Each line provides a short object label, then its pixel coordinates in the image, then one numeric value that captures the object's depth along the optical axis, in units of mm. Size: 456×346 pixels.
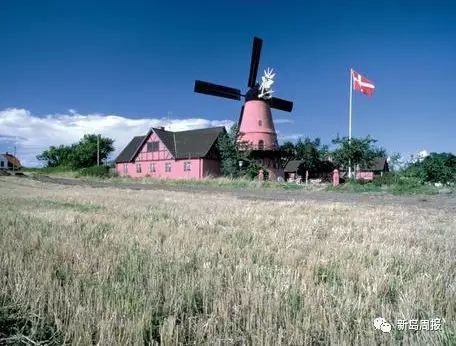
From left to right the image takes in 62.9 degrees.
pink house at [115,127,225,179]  47094
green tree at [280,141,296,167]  44938
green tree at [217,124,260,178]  40469
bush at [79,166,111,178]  50875
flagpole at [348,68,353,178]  40072
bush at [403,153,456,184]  38406
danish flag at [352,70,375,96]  40812
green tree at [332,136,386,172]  40094
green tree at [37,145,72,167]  98188
